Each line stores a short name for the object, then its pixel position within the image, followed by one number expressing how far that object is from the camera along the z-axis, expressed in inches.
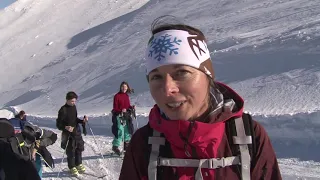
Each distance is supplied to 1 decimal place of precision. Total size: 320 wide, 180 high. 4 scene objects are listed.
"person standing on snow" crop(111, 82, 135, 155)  388.5
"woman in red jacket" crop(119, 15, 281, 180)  69.7
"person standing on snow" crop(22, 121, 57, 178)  202.7
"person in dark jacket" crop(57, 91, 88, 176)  332.8
